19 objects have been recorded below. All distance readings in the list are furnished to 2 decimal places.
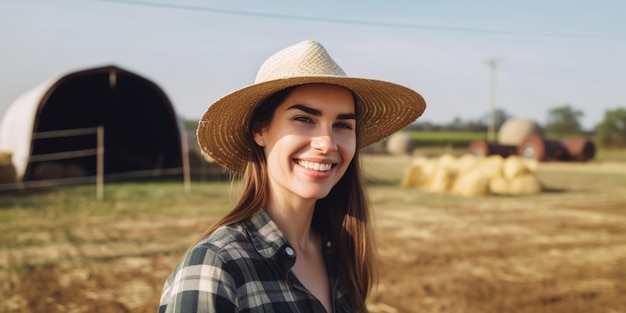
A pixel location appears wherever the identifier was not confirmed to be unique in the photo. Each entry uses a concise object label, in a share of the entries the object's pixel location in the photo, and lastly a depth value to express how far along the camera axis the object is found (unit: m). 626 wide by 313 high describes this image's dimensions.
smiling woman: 1.21
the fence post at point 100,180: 9.93
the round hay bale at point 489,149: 24.58
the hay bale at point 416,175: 13.40
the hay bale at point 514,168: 12.62
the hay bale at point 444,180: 12.44
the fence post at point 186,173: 11.51
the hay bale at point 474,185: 11.62
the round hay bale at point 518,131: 35.22
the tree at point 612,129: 41.16
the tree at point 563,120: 64.05
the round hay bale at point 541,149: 25.66
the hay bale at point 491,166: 12.74
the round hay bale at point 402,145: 33.34
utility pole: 40.22
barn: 13.12
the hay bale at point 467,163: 13.09
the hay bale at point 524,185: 12.28
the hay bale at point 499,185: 12.27
